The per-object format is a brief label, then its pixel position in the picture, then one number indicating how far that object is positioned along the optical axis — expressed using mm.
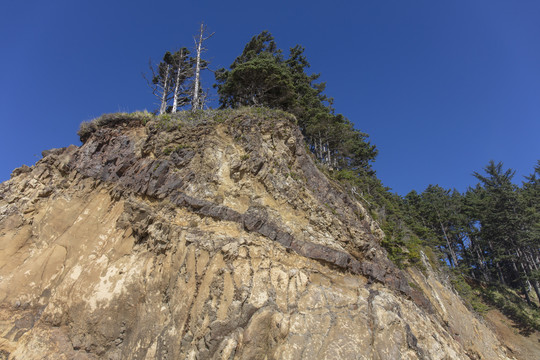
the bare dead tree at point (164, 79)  24420
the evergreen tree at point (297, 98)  20047
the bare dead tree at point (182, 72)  25088
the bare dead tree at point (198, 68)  21088
